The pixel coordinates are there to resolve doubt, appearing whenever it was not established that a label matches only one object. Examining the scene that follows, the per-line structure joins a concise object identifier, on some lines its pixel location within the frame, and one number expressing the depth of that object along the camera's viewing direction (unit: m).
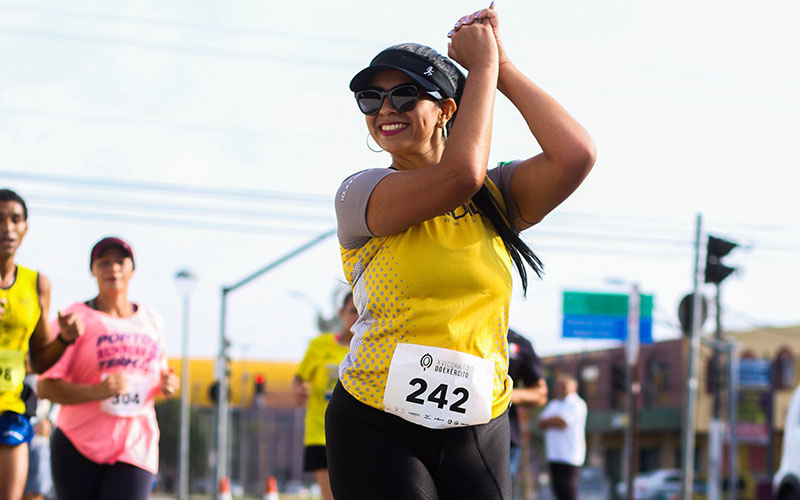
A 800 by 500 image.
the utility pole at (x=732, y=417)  32.41
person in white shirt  12.35
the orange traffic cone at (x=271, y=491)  19.54
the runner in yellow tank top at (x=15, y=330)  5.34
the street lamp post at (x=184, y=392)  27.00
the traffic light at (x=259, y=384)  31.20
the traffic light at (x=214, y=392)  24.95
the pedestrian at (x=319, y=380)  7.95
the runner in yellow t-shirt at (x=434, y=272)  2.91
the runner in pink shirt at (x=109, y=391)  5.77
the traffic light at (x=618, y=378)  30.00
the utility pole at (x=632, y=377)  21.72
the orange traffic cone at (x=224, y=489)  21.64
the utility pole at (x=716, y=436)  27.14
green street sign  28.70
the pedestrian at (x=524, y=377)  8.34
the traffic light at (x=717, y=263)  22.08
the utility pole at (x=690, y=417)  22.45
